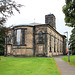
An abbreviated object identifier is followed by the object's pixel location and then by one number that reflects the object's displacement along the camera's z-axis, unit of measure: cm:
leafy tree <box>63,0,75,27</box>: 1079
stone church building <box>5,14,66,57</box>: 2262
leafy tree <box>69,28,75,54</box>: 3210
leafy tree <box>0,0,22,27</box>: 730
